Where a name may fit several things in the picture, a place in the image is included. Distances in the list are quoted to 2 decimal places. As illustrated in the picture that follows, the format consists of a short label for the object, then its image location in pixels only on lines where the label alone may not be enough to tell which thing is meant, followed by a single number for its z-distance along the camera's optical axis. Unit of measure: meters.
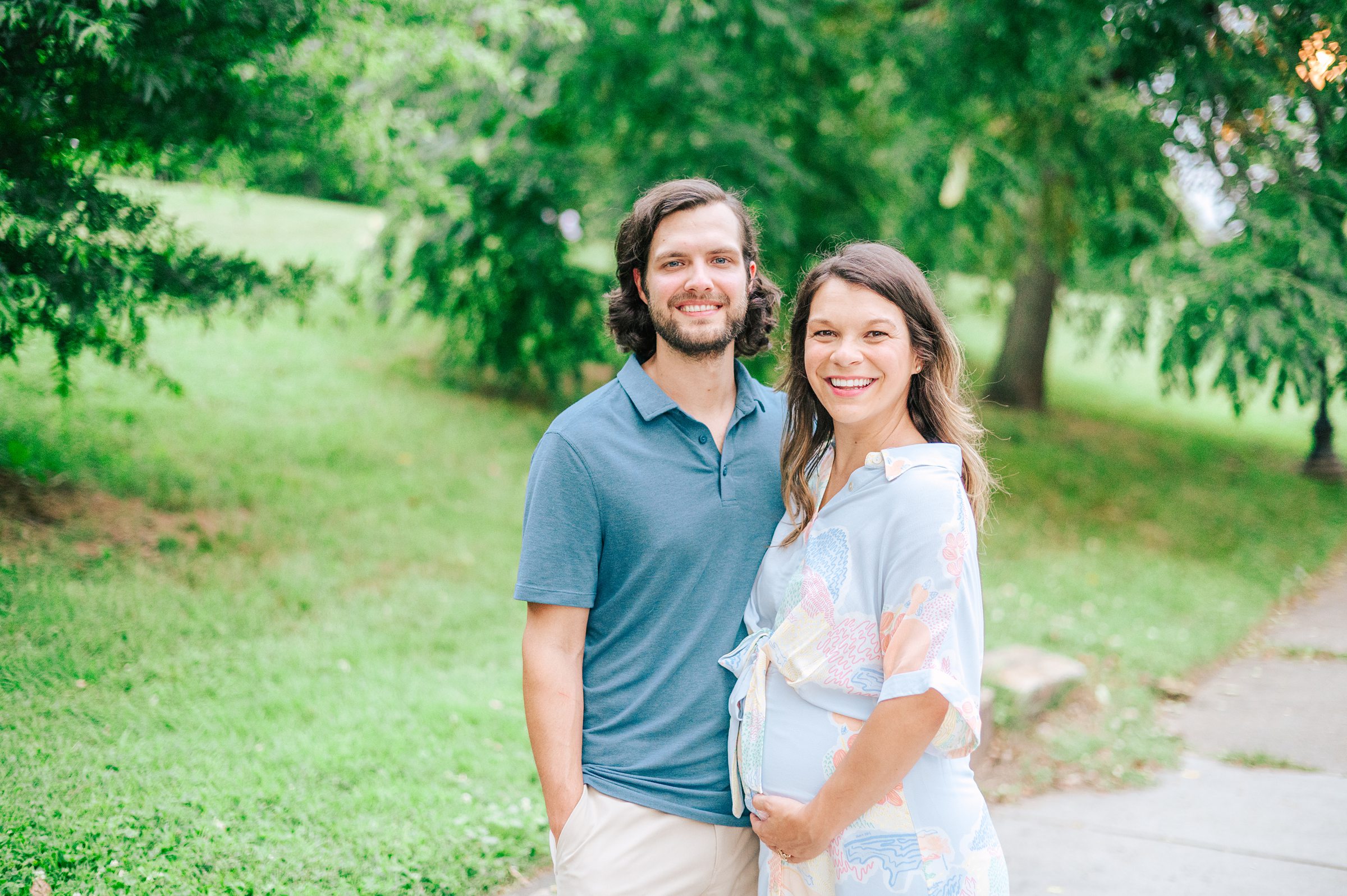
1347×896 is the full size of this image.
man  2.22
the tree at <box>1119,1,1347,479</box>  6.95
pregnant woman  1.90
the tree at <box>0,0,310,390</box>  3.88
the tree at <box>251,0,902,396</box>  8.27
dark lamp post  12.49
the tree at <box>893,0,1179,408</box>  8.01
